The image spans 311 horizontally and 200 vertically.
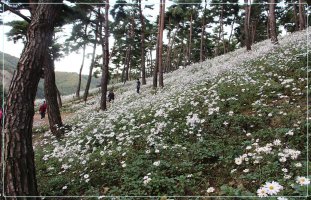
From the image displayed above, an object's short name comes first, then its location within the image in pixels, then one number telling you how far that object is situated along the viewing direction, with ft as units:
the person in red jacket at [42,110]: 84.53
